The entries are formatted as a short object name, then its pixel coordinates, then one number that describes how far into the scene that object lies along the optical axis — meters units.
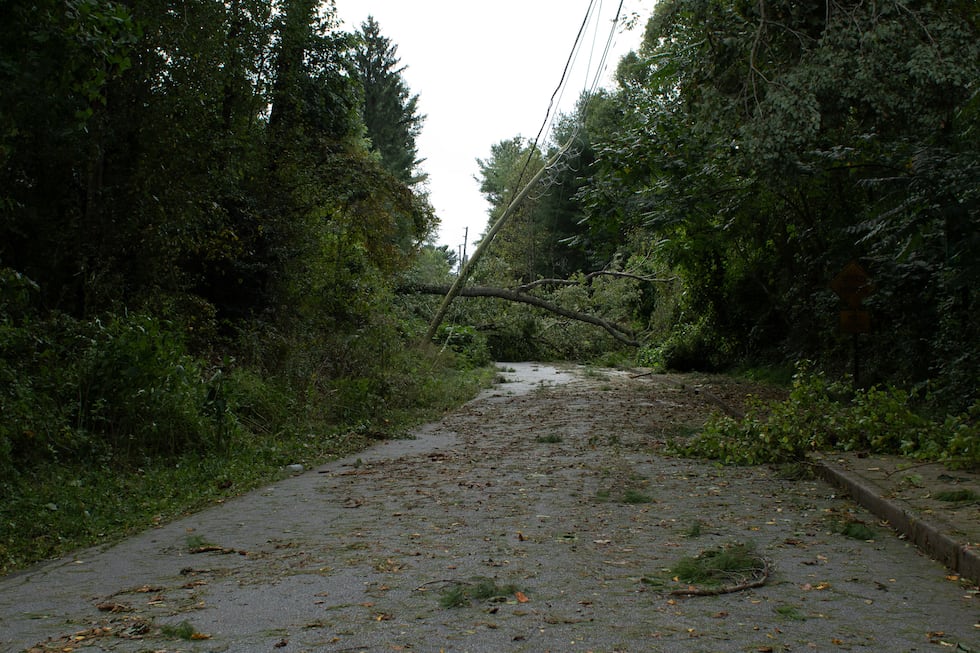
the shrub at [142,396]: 8.89
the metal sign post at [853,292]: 13.31
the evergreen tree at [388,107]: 56.62
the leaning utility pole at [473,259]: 23.83
